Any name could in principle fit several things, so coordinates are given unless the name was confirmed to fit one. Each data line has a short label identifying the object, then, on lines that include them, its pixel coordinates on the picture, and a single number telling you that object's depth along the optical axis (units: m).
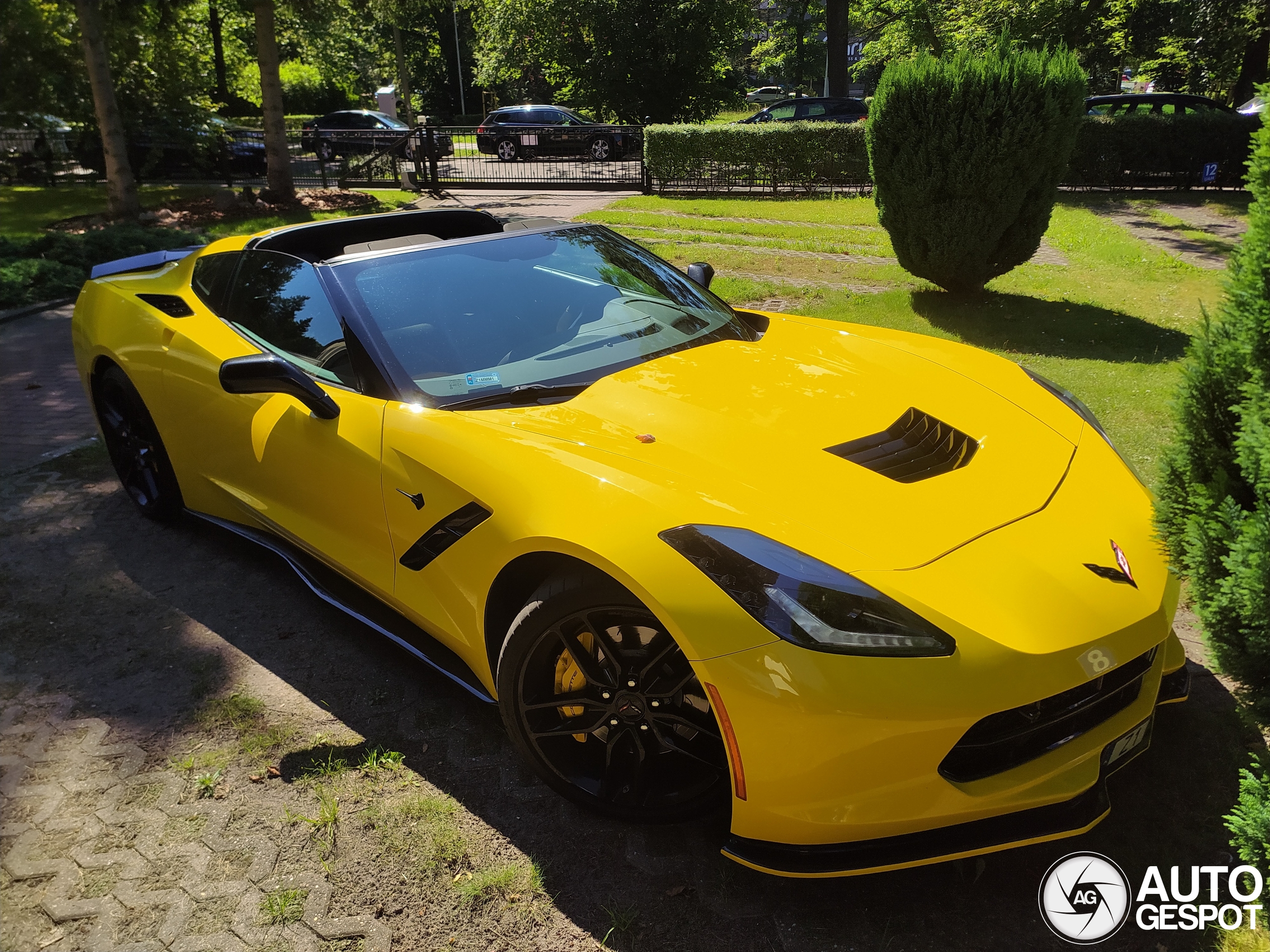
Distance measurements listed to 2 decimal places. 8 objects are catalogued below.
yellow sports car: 1.93
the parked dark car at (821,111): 22.81
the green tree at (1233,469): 1.83
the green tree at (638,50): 25.75
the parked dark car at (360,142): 19.48
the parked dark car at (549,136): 20.09
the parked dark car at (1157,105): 17.52
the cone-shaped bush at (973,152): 7.11
